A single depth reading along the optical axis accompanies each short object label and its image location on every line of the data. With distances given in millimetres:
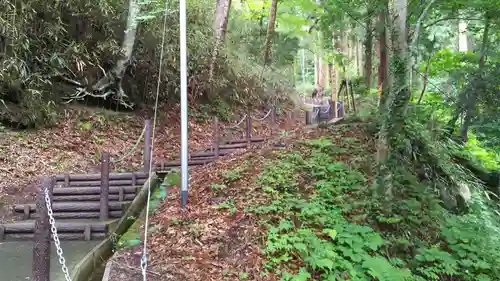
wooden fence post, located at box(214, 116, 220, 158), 9673
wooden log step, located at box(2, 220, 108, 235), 5785
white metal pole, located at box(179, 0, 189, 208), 5527
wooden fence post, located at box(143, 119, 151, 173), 8438
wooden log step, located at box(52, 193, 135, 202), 6830
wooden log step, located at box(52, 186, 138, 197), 6887
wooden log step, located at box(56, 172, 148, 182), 7488
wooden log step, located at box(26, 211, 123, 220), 6398
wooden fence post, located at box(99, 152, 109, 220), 6223
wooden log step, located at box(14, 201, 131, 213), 6473
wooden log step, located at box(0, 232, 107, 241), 5766
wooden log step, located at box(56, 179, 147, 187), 7406
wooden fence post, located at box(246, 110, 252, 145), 10656
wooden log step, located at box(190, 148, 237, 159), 9743
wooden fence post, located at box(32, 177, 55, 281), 3375
